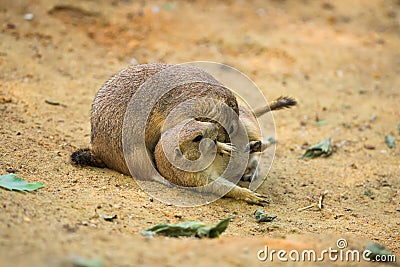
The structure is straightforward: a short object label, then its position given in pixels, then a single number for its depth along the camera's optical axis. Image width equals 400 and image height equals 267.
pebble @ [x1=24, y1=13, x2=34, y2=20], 17.50
